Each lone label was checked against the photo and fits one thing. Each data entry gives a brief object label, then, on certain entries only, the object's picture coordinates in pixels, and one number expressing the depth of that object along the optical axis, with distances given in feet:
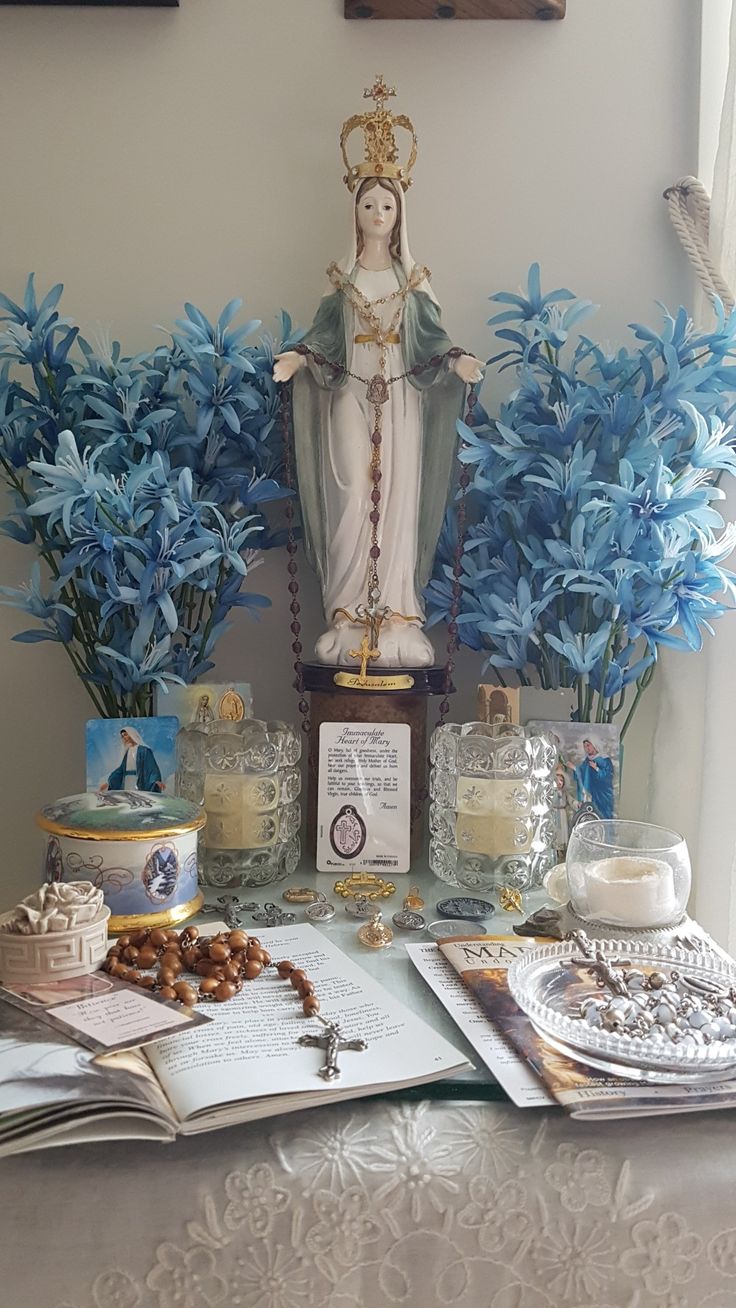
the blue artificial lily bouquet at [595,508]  3.67
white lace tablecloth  1.92
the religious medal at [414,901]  3.36
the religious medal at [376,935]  2.99
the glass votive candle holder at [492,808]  3.50
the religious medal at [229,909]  3.21
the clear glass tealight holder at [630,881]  2.92
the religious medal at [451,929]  3.13
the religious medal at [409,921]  3.16
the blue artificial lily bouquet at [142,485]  3.65
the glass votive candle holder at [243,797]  3.52
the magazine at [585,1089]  2.05
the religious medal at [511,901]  3.34
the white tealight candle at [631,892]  2.91
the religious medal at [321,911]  3.21
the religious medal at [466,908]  3.29
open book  1.98
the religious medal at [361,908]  3.28
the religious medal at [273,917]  3.20
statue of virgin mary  3.94
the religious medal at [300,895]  3.40
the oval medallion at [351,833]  3.72
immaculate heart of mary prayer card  3.72
